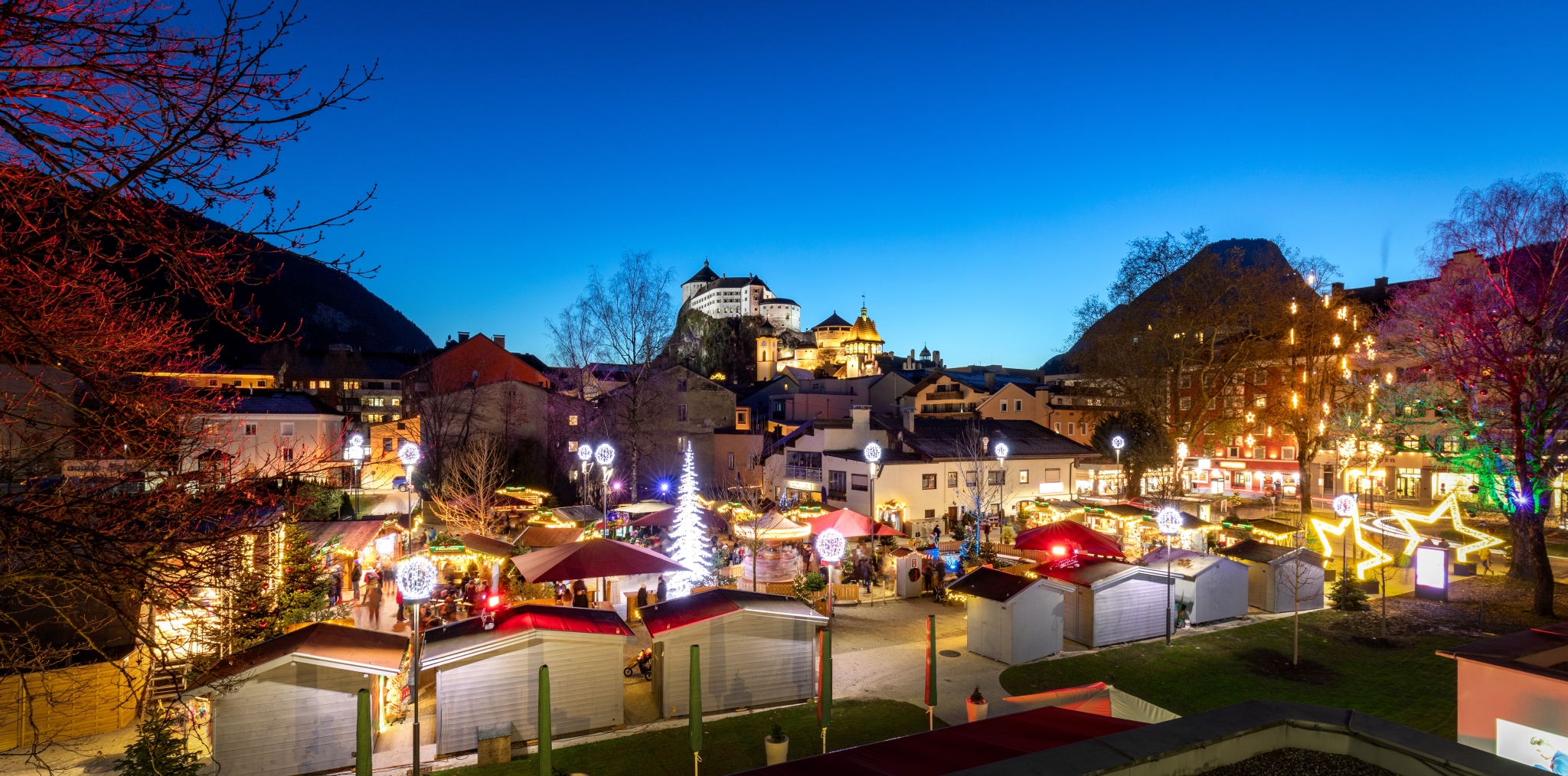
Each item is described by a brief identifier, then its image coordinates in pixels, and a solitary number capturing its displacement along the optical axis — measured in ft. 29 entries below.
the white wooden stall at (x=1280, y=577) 67.72
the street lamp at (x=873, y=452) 78.93
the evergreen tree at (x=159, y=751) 30.07
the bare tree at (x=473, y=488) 89.04
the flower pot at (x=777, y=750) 35.78
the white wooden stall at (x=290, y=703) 36.01
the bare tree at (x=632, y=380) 124.06
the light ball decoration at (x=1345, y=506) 70.28
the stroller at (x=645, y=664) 51.60
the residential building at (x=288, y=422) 119.31
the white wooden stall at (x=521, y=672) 39.68
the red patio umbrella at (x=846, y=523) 77.97
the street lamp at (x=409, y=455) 64.15
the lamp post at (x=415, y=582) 33.63
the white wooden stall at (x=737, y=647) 44.55
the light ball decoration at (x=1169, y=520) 60.18
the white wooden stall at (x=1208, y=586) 63.21
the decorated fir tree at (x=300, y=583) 50.21
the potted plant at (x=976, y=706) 39.27
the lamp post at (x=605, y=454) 81.10
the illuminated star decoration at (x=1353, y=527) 70.13
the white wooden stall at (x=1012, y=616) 53.83
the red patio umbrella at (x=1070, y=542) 73.00
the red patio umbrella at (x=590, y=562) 55.93
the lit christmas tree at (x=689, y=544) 66.03
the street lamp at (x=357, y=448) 67.15
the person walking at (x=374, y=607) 65.72
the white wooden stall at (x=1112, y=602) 58.23
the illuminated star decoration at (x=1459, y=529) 72.49
